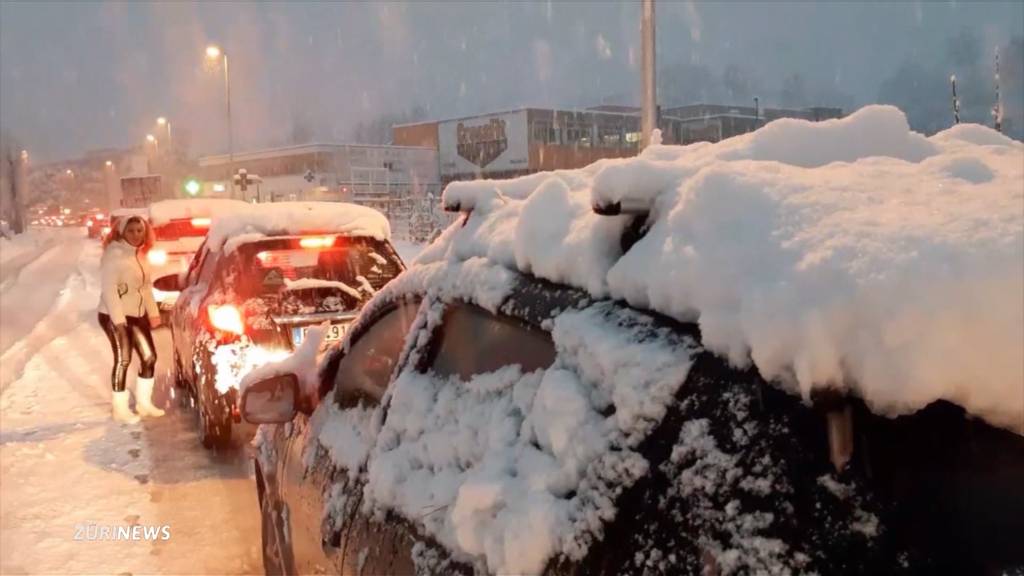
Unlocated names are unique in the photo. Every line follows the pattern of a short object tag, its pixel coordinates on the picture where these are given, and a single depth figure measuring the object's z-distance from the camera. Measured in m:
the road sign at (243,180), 36.06
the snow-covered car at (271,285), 6.92
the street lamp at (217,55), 41.03
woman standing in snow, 8.40
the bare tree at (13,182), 80.50
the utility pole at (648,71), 13.01
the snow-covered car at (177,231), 15.20
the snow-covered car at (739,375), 1.50
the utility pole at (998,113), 9.14
